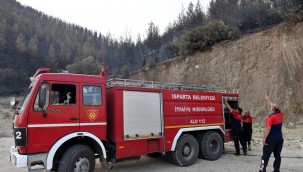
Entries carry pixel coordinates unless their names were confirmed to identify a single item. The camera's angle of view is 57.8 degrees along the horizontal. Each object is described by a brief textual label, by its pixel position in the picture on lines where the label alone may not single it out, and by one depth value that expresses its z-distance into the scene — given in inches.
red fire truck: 259.9
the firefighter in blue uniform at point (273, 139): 289.3
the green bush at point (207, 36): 1114.1
